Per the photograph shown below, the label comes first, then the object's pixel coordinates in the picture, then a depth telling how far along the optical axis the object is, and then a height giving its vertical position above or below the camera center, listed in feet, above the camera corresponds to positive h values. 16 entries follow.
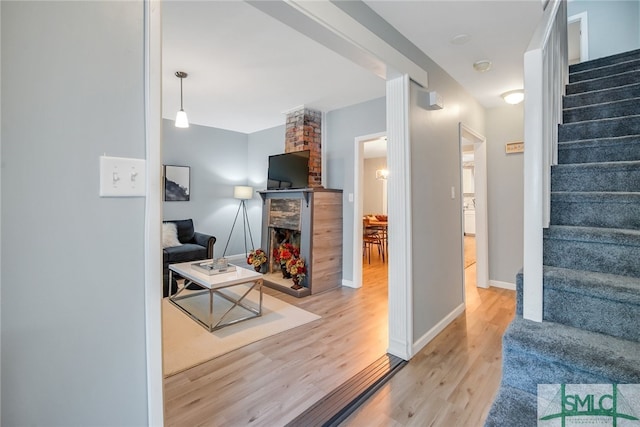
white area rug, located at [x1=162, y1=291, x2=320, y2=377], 7.36 -3.48
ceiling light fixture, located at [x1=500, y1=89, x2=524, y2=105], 10.80 +4.25
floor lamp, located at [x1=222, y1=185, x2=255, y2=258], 18.20 +0.66
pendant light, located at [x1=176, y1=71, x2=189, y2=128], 10.09 +3.26
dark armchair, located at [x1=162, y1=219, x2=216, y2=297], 12.84 -1.64
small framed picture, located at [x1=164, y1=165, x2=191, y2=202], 16.34 +1.69
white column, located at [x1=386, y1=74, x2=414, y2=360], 7.21 -0.13
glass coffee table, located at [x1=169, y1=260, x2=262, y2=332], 9.16 -3.30
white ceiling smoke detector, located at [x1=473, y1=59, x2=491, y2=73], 8.84 +4.44
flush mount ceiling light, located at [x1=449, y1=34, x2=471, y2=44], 7.58 +4.47
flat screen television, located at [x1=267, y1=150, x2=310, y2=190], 13.34 +1.99
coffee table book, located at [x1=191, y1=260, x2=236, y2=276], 9.99 -1.90
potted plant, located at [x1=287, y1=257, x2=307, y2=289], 12.49 -2.41
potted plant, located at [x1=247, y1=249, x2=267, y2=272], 13.78 -2.08
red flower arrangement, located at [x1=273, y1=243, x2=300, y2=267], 13.29 -1.79
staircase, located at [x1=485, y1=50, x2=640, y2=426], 3.74 -0.98
